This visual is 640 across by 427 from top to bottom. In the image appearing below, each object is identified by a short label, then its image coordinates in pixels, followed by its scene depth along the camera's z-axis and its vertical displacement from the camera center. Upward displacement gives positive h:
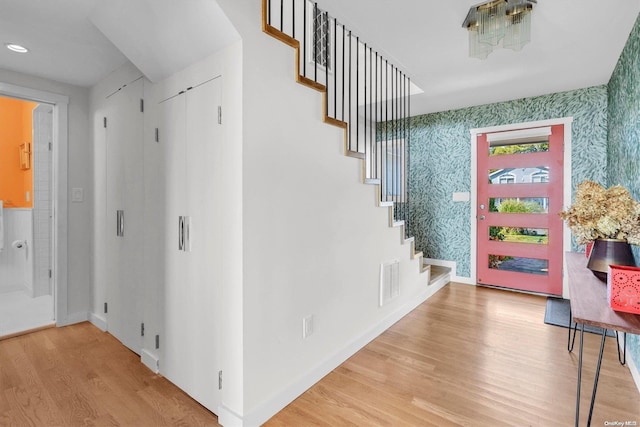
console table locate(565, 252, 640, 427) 1.11 -0.40
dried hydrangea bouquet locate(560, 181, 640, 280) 1.56 -0.07
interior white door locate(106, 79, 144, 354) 2.30 -0.02
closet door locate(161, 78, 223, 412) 1.68 -0.23
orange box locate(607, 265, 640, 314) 1.21 -0.32
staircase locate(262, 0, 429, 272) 1.99 +1.42
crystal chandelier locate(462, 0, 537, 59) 2.04 +1.29
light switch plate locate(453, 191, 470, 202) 4.27 +0.19
